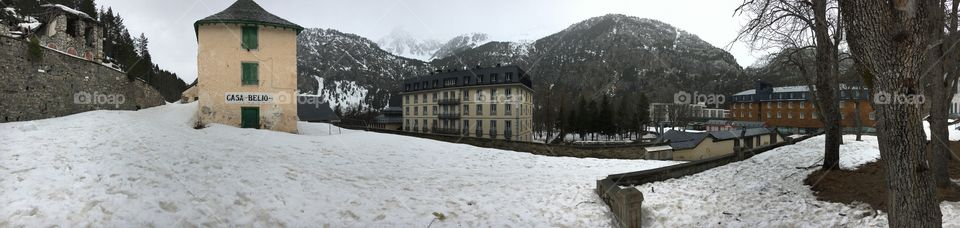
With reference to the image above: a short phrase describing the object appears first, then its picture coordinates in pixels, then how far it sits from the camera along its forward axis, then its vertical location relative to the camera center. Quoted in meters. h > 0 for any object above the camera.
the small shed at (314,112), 44.83 +0.29
